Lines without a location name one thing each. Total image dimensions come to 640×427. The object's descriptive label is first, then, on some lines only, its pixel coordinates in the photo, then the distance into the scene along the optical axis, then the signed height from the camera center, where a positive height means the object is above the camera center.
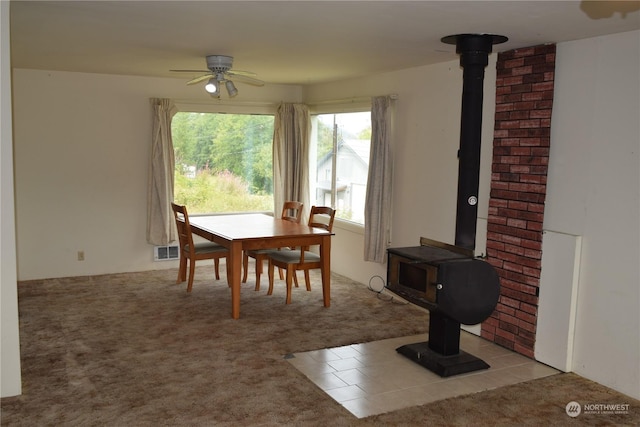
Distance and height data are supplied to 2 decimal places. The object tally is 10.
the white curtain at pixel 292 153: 6.85 +0.02
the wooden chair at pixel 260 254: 5.43 -0.95
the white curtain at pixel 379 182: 5.35 -0.24
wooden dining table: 4.65 -0.69
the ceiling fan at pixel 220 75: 4.59 +0.64
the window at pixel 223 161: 6.62 -0.10
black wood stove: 3.46 -0.69
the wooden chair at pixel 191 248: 5.27 -0.90
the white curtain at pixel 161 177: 6.19 -0.28
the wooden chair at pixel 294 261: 5.11 -0.95
